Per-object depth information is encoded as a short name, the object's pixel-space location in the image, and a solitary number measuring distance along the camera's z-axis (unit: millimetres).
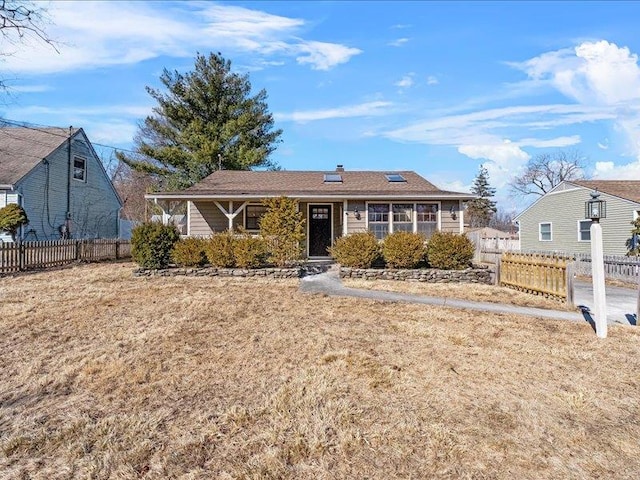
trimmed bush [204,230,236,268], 11234
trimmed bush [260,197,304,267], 11406
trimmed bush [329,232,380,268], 11289
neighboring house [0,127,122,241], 16578
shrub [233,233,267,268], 11141
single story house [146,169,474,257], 14008
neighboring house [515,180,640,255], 17250
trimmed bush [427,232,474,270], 11250
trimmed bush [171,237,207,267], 11297
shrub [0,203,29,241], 14672
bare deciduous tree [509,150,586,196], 42844
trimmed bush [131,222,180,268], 11289
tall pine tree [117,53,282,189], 24438
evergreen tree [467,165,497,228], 46594
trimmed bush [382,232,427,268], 11273
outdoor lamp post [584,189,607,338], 5949
